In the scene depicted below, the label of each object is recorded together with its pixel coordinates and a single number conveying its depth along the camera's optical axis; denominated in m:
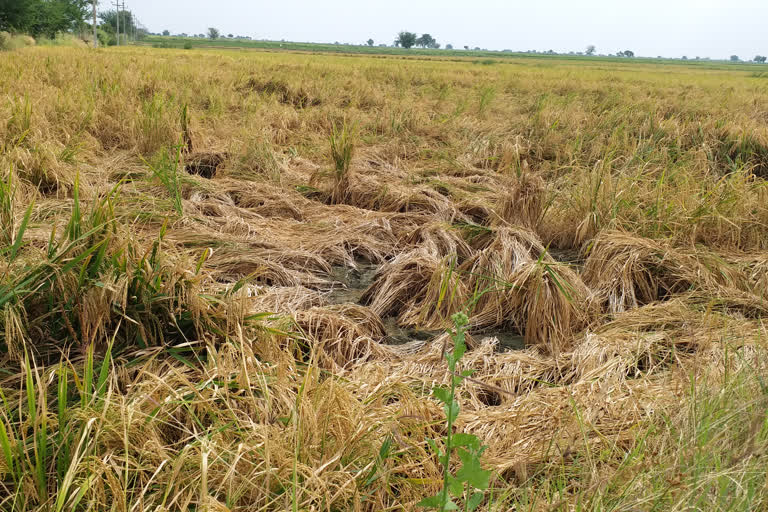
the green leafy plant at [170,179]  2.94
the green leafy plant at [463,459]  0.86
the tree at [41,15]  29.06
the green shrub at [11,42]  18.57
